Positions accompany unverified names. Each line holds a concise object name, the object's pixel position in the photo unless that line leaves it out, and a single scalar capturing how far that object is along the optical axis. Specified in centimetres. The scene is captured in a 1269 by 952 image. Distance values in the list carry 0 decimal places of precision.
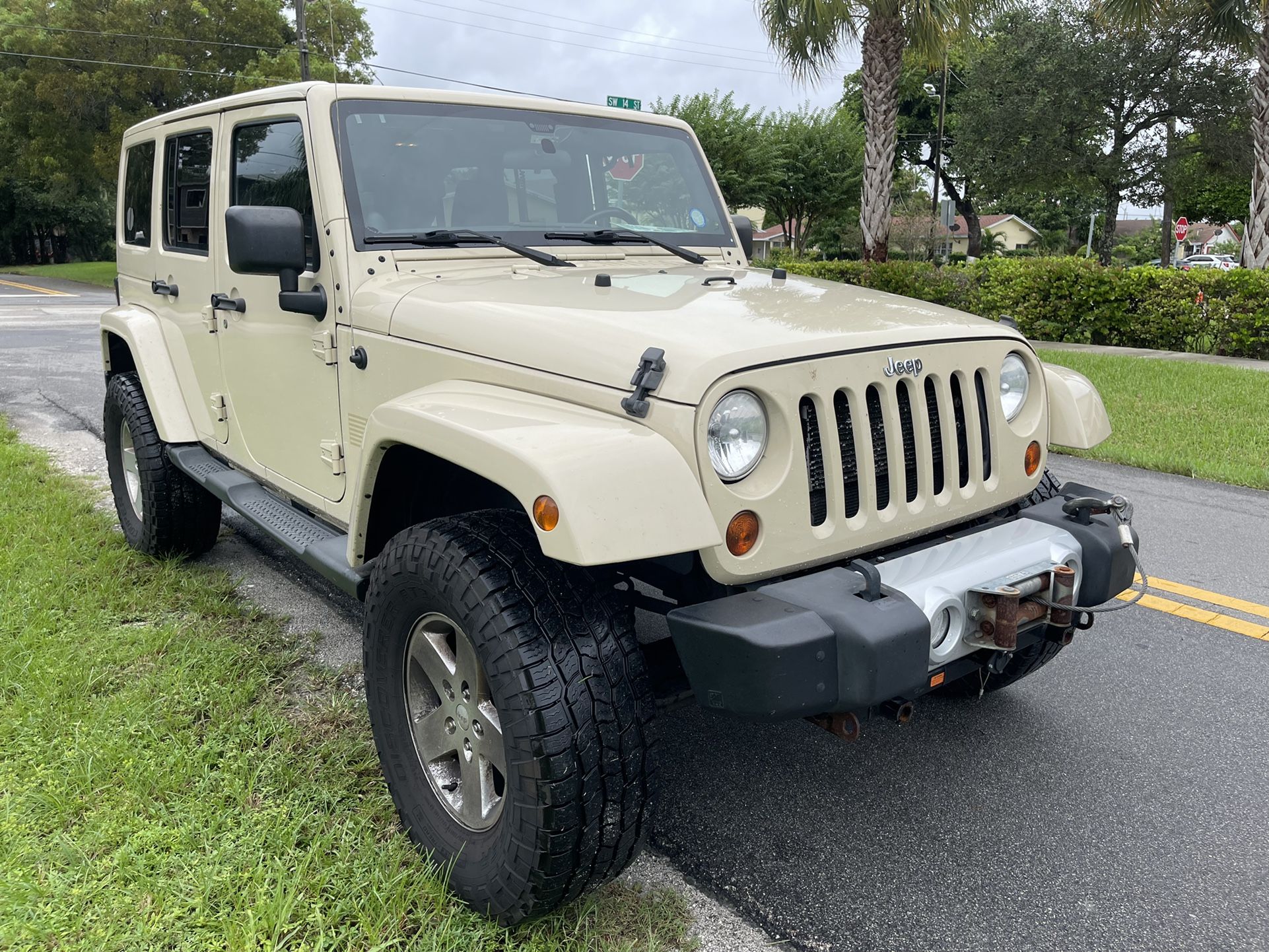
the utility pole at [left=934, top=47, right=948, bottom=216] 2792
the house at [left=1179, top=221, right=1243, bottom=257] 7775
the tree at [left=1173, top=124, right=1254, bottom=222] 2817
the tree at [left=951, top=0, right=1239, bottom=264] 2756
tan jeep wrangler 203
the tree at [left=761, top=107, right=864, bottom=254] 3762
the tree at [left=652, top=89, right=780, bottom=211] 3300
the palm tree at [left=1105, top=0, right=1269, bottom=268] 1311
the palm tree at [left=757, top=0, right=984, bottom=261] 1305
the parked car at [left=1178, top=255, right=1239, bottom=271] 5153
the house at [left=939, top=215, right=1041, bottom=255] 6975
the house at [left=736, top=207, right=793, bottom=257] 4278
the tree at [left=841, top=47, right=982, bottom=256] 3909
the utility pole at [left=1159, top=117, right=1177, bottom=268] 3014
